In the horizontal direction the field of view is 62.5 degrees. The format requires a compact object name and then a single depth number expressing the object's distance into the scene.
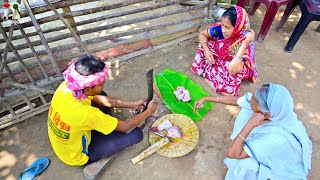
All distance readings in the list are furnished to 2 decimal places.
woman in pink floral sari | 3.10
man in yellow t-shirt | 2.14
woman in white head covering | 1.94
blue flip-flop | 2.77
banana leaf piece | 3.35
